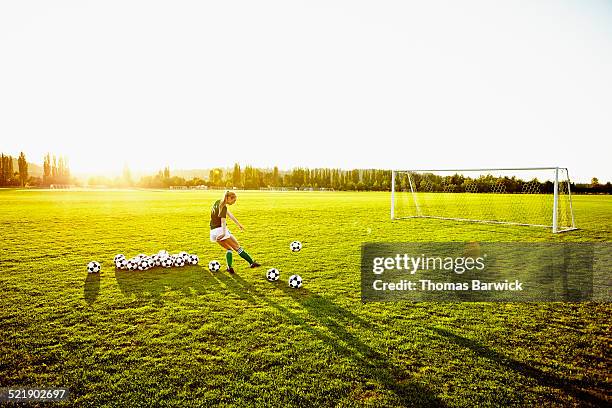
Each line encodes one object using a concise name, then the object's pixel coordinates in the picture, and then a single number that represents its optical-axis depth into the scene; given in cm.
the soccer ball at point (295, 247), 1203
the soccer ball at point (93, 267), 923
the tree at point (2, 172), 10529
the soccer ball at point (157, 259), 990
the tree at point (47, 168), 12456
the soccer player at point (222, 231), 917
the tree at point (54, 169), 13075
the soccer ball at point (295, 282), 797
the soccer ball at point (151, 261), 973
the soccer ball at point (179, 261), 1002
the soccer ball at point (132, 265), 961
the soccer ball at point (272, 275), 851
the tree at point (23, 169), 10966
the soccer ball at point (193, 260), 1027
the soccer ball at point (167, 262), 991
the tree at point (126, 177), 12938
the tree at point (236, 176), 13188
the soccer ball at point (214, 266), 941
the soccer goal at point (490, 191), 2011
